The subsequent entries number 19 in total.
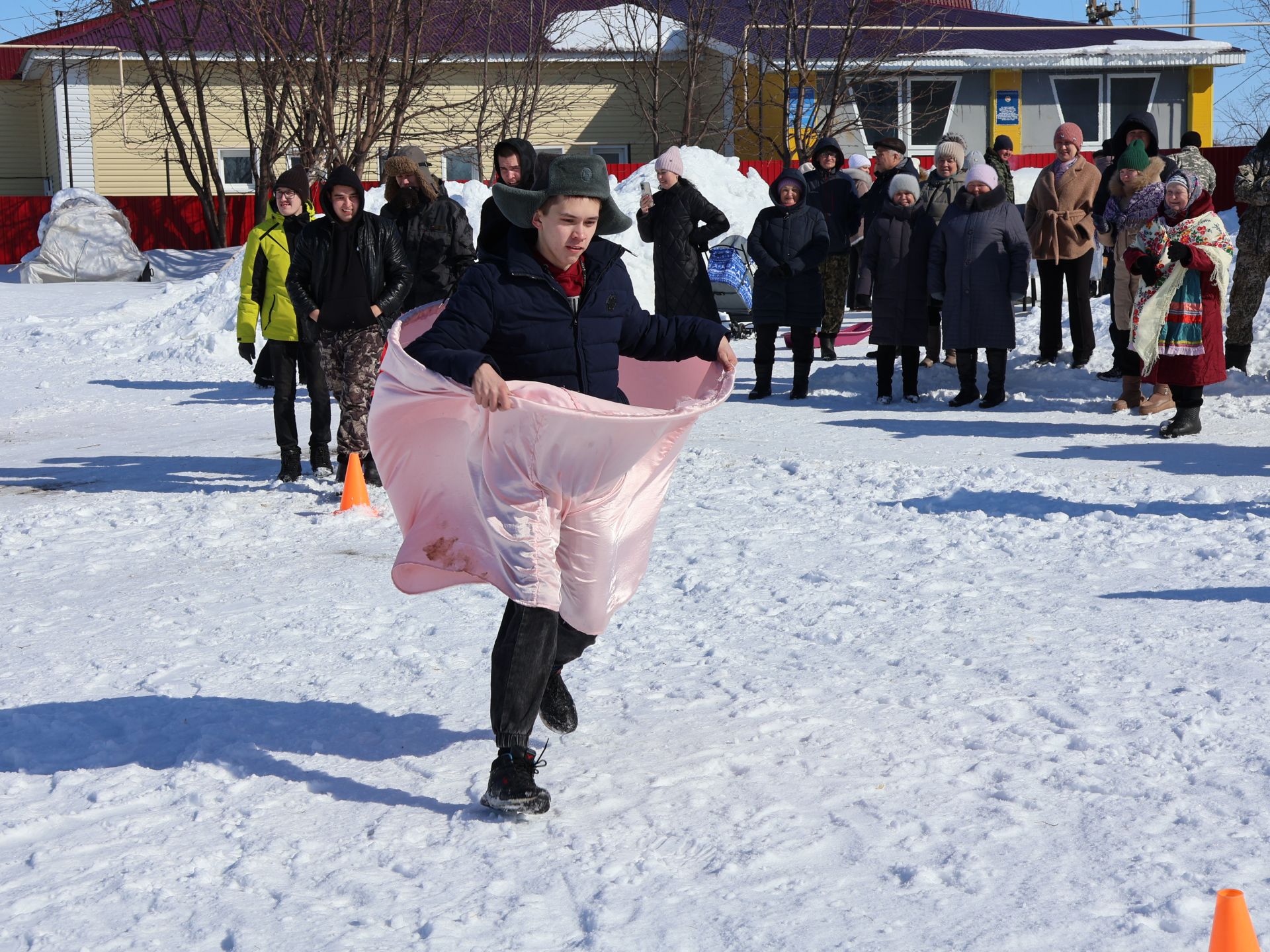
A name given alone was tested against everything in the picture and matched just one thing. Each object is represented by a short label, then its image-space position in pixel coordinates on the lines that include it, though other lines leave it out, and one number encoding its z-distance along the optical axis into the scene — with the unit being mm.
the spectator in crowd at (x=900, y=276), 11391
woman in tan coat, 12164
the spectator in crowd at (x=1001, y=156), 13703
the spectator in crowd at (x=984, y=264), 11023
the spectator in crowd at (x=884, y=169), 13625
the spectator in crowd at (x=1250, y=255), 11078
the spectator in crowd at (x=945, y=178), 12062
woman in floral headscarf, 9352
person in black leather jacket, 8242
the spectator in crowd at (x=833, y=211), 13727
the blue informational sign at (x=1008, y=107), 33188
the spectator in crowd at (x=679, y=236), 11547
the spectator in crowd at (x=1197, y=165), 11742
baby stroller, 17469
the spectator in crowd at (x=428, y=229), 8938
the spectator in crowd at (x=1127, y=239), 10711
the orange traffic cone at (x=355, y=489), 8078
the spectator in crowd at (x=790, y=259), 11609
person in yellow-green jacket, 8898
